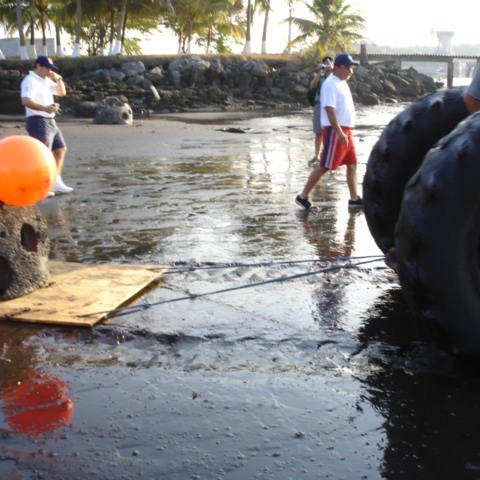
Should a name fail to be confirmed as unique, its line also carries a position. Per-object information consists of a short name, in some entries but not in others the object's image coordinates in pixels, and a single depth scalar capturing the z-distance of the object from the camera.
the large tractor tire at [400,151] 4.25
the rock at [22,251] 4.44
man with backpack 11.44
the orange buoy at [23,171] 4.25
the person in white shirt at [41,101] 8.11
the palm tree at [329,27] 49.81
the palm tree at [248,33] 45.88
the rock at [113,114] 22.17
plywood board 4.14
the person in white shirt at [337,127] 7.42
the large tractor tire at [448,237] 3.01
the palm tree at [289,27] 48.24
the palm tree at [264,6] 47.31
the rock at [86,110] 26.23
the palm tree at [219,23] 46.53
